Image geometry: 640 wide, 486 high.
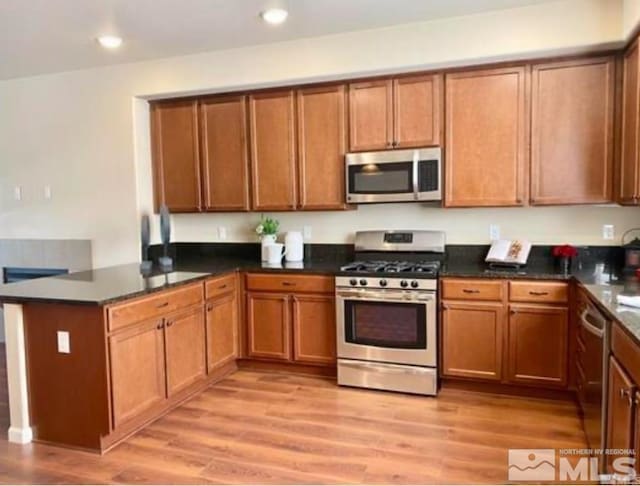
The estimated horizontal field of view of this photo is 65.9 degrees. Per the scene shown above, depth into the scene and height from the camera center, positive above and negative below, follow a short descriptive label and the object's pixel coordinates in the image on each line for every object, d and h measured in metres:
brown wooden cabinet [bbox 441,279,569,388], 3.24 -0.83
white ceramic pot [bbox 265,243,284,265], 4.13 -0.32
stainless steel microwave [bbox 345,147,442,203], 3.65 +0.28
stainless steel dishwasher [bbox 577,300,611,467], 2.20 -0.81
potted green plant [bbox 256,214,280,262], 4.22 -0.15
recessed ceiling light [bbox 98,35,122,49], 3.54 +1.29
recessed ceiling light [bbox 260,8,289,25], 3.11 +1.28
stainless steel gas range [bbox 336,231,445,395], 3.44 -0.81
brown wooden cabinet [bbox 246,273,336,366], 3.78 -0.81
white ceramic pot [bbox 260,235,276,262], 4.20 -0.23
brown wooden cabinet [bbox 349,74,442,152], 3.64 +0.76
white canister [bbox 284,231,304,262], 4.21 -0.27
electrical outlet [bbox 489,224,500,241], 3.83 -0.17
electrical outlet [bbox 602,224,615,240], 3.57 -0.17
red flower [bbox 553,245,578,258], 3.42 -0.29
